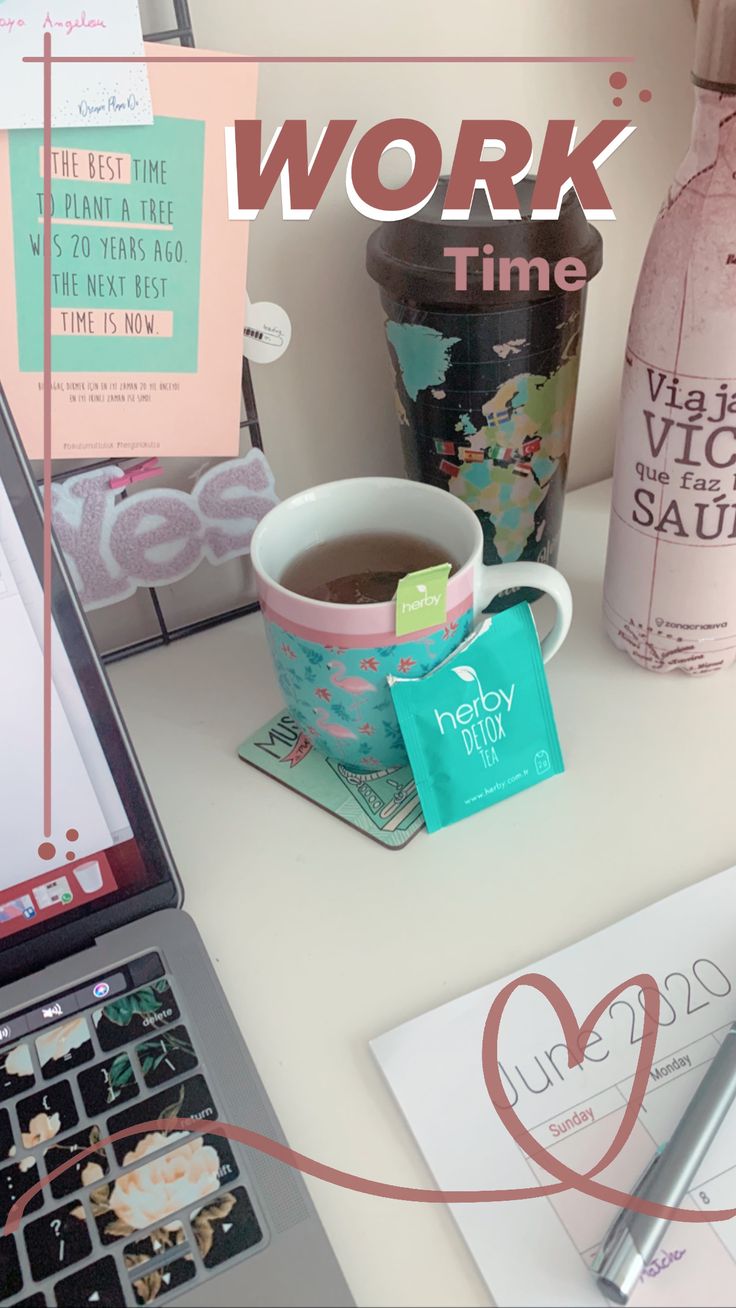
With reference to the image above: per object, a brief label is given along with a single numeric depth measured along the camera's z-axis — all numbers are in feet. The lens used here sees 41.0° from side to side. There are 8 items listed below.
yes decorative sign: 1.70
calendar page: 1.05
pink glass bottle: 1.35
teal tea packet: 1.50
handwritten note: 1.31
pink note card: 1.43
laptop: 1.06
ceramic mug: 1.42
